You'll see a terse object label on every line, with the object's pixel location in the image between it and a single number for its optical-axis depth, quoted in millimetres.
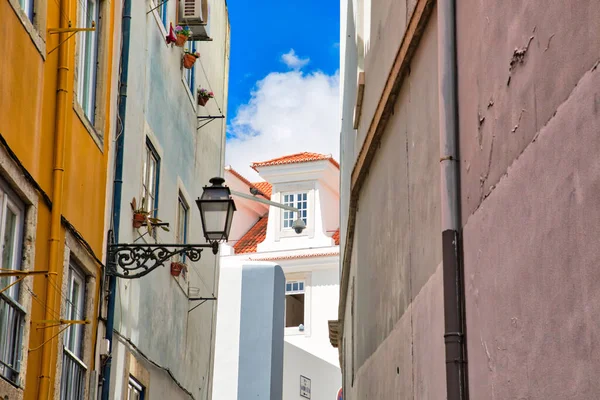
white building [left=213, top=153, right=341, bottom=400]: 40812
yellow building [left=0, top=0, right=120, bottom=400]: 8648
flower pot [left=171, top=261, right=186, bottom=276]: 16109
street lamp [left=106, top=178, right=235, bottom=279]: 10812
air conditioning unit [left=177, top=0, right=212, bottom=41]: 16438
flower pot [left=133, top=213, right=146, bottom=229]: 13430
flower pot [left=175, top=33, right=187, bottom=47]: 16125
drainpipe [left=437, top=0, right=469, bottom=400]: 6086
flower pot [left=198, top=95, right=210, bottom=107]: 18891
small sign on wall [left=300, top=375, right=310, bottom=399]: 35125
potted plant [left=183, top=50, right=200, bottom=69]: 16995
